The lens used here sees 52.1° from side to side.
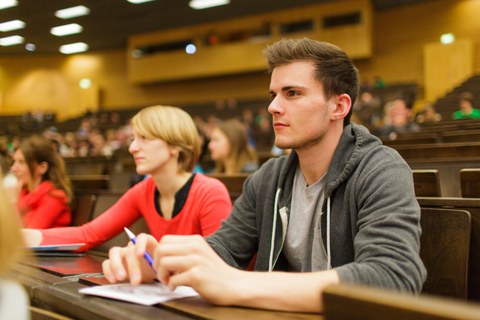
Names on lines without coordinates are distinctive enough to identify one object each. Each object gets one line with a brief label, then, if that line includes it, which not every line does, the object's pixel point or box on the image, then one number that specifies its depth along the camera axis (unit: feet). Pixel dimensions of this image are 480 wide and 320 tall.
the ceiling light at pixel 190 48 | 29.81
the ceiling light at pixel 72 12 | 24.22
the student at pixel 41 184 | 5.18
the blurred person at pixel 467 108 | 12.71
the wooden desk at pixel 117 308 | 1.80
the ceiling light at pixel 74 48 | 32.60
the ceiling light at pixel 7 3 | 22.91
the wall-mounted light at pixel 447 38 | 24.28
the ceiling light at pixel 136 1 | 23.45
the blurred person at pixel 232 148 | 7.86
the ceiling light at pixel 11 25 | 26.58
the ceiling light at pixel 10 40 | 30.48
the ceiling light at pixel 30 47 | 32.33
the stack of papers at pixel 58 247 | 3.65
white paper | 2.00
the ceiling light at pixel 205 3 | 24.53
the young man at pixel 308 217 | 1.98
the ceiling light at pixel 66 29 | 27.68
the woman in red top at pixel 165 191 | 4.03
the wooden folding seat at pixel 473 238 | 2.58
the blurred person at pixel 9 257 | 1.35
